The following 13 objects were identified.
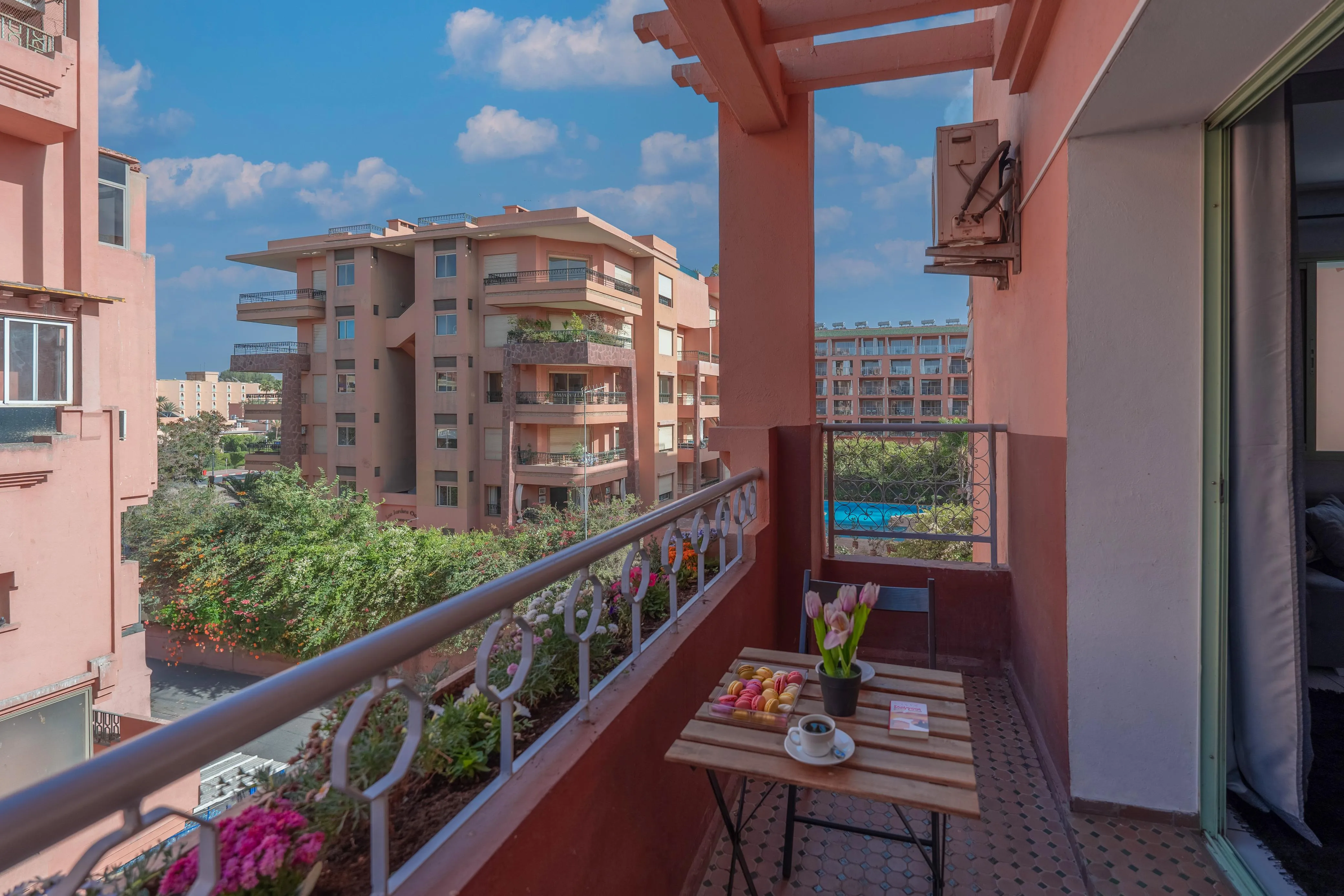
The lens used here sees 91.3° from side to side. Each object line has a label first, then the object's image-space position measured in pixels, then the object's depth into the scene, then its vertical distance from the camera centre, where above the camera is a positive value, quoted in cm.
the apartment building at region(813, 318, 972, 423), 4547 +508
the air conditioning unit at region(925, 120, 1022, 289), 317 +120
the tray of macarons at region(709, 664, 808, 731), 167 -68
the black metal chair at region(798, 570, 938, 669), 236 -58
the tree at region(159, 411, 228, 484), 2514 -25
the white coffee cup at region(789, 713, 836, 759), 149 -68
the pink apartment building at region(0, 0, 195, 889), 892 +25
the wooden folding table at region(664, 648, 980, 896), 139 -72
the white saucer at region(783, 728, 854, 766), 148 -71
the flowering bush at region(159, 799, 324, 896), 86 -57
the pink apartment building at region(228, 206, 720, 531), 2028 +268
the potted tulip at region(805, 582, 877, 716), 168 -54
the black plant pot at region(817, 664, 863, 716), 168 -65
